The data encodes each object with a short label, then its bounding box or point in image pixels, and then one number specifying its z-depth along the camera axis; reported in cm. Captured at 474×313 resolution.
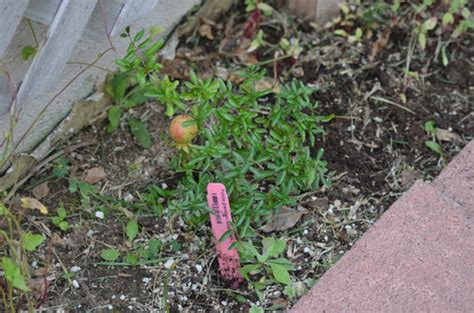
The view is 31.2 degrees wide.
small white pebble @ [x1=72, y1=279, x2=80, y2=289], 223
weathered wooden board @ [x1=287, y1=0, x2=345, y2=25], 288
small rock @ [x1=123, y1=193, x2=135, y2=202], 243
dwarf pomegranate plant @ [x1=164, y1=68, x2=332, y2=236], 220
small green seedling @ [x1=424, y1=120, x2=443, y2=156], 258
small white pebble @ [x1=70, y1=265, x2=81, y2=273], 226
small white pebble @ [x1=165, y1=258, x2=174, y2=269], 228
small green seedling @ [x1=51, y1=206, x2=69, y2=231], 232
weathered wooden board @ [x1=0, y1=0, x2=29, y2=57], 191
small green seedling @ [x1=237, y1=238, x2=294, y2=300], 221
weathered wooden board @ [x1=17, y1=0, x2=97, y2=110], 204
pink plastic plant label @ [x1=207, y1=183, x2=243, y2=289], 208
